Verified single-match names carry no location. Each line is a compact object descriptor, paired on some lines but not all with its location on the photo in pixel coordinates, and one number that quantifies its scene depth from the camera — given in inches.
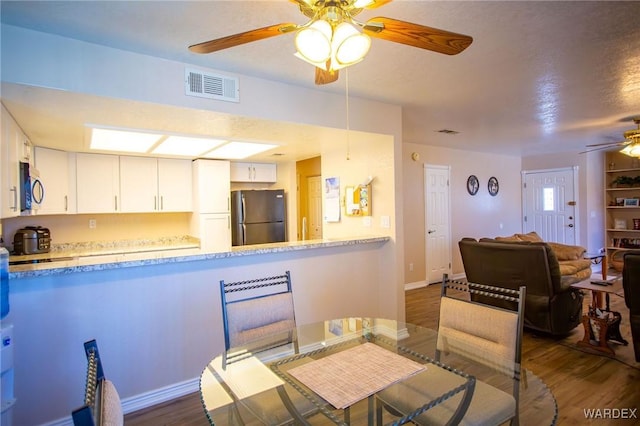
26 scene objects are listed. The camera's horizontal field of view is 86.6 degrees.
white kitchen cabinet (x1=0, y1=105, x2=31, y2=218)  86.4
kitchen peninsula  79.5
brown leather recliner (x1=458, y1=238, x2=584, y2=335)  127.3
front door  265.4
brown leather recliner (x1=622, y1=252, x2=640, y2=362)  102.5
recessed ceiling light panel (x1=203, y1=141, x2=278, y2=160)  141.6
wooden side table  121.0
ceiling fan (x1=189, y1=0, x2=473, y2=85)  52.0
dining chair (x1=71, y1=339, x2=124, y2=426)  27.5
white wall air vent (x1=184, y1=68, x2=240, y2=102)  92.6
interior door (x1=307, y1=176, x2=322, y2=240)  242.8
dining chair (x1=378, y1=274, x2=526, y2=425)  56.9
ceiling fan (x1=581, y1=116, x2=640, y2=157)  166.7
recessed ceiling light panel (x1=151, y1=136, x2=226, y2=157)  129.9
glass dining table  53.6
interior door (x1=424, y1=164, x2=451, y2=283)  228.7
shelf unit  255.6
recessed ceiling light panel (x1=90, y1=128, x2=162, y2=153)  116.8
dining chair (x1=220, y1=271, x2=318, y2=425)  58.0
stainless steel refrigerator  192.5
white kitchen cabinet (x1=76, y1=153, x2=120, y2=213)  155.1
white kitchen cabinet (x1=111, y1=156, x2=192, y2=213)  165.9
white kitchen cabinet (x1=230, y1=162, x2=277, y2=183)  198.8
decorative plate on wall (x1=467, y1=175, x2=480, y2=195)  255.9
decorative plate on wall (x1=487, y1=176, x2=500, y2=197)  271.7
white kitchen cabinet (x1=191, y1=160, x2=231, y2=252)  176.4
